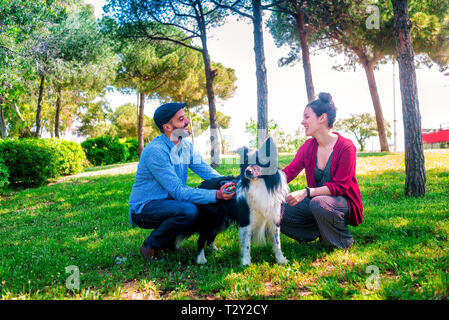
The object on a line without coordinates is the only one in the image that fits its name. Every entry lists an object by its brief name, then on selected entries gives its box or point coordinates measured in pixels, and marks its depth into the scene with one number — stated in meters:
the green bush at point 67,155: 12.77
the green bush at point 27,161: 10.90
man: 3.52
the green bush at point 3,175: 9.82
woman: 3.53
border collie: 3.06
